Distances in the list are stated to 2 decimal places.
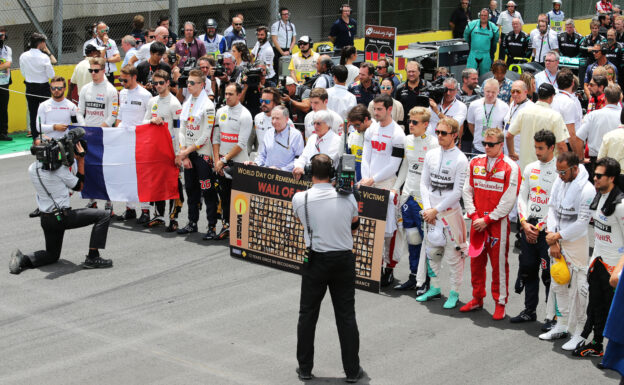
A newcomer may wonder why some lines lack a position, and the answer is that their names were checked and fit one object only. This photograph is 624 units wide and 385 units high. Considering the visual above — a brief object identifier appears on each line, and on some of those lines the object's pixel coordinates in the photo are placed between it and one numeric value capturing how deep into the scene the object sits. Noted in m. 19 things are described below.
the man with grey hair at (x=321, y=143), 9.55
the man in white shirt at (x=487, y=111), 11.55
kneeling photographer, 9.62
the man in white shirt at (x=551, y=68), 13.64
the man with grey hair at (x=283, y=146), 10.12
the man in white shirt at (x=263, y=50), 17.30
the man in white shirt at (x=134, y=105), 11.66
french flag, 11.44
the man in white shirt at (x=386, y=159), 9.20
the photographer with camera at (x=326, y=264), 7.04
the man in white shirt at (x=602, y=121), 10.59
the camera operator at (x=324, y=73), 12.99
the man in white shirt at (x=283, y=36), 19.59
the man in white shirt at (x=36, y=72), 15.68
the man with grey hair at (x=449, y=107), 11.53
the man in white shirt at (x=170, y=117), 11.41
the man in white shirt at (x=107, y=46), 17.20
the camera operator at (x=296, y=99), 12.36
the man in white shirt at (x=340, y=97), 11.84
